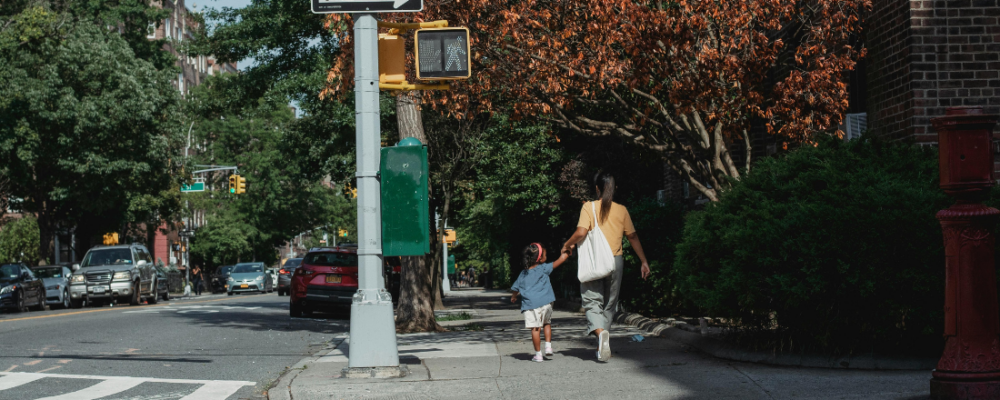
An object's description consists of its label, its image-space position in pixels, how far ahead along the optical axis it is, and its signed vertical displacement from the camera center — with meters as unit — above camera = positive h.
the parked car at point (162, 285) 35.44 -1.87
